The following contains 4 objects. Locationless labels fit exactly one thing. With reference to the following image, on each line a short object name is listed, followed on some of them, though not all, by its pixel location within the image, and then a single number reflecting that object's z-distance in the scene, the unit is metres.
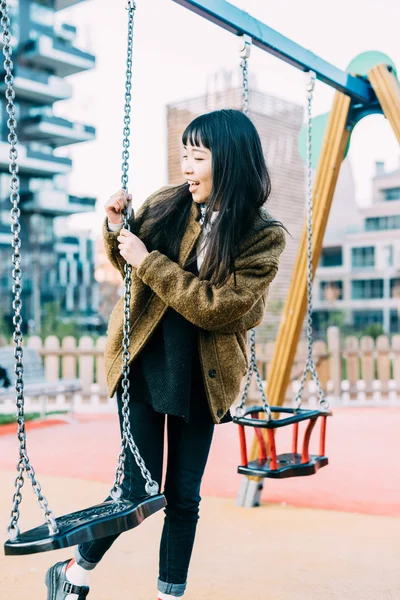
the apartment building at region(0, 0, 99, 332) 32.66
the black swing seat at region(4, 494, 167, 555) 1.60
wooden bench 6.98
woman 1.96
